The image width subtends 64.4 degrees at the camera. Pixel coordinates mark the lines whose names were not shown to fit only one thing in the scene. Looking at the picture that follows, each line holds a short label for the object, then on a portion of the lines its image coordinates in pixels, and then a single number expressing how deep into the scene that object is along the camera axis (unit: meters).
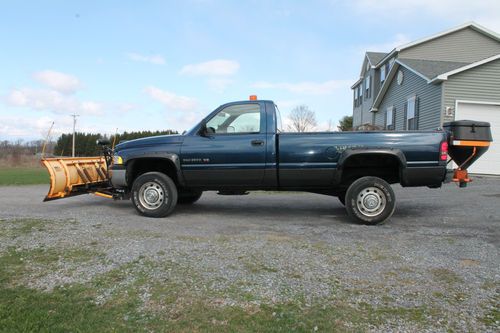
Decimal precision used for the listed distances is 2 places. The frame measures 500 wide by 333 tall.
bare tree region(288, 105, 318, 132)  48.99
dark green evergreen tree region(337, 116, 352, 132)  42.41
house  14.70
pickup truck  6.15
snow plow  7.32
